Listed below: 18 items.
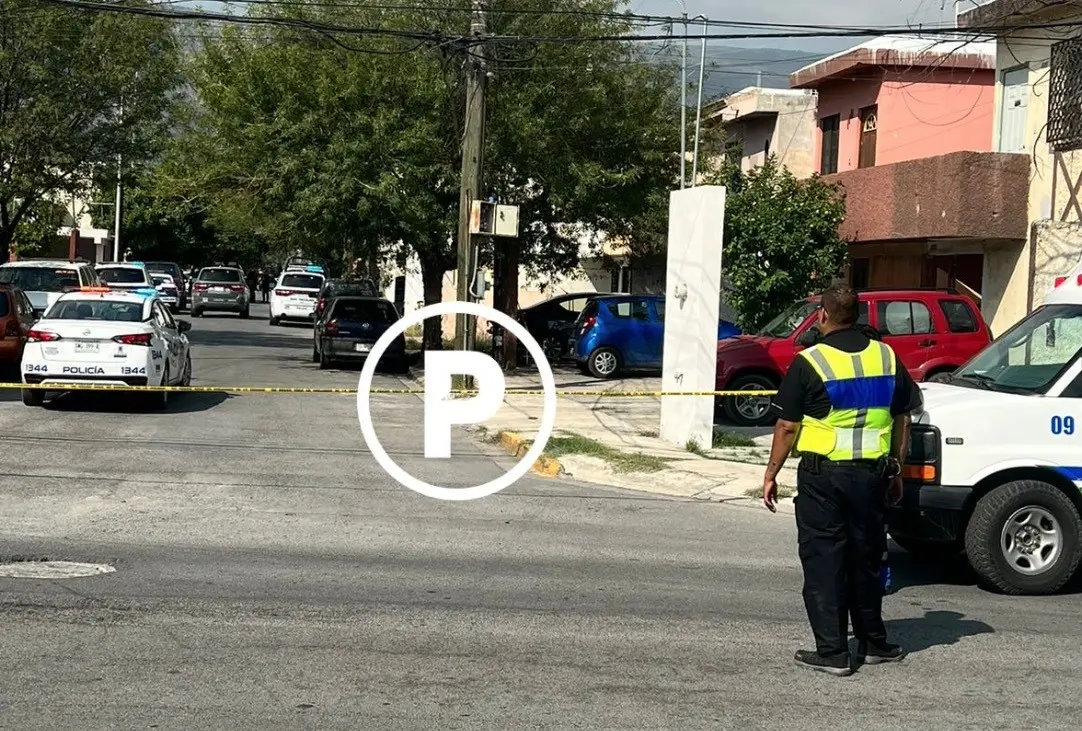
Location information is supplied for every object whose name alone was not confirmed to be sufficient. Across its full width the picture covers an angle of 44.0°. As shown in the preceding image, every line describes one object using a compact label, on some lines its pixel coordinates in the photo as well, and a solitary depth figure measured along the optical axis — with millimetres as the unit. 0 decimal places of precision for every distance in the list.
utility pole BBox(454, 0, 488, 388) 21891
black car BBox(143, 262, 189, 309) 55850
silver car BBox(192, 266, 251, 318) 50656
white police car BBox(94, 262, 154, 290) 43188
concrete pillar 15680
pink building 20859
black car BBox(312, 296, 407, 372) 27922
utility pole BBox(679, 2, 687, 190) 27281
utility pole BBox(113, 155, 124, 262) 59906
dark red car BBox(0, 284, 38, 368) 20281
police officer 6852
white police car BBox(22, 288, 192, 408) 17094
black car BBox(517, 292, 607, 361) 31375
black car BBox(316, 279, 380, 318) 40156
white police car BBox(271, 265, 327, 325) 46281
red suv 18547
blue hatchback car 27109
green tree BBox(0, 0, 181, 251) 30953
